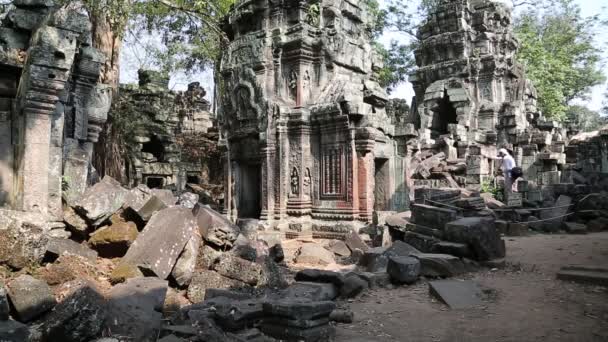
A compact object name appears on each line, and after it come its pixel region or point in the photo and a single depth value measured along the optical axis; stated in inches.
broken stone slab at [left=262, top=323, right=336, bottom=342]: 151.6
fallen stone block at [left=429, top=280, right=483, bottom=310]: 201.3
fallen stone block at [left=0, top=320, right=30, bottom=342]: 117.6
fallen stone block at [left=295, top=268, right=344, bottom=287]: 221.8
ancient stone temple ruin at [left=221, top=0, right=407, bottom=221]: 412.2
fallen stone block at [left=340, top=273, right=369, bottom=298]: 219.0
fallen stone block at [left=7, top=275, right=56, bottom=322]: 148.7
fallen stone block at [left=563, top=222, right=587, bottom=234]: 445.8
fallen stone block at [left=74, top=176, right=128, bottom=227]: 204.8
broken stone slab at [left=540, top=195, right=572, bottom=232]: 459.5
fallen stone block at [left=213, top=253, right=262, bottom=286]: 212.5
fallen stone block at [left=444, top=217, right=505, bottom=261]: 284.7
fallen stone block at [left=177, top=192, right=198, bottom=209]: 246.5
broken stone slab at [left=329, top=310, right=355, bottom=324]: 179.9
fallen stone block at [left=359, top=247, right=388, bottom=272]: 273.1
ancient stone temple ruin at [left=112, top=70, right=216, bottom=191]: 645.9
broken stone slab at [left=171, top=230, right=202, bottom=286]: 197.9
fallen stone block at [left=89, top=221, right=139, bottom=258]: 204.8
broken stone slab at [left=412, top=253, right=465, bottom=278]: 256.2
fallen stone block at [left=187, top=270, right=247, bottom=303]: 194.5
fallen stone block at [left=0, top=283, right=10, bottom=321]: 138.0
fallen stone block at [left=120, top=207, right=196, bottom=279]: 189.0
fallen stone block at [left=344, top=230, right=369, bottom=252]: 360.5
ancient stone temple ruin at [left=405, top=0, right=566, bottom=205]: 708.7
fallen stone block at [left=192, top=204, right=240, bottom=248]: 227.9
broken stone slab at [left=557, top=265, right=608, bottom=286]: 222.5
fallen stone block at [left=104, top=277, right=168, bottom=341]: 138.6
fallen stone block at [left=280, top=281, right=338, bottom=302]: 195.3
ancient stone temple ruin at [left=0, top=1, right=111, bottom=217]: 193.5
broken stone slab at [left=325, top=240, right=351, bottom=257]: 360.2
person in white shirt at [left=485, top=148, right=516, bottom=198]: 527.8
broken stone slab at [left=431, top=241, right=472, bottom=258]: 281.7
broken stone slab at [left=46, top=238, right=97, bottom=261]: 184.4
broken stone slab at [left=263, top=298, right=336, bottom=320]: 153.4
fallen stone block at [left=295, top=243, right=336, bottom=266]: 331.6
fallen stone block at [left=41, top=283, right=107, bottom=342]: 128.6
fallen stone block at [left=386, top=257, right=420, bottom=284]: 242.1
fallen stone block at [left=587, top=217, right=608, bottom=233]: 456.4
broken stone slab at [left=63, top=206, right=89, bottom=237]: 206.2
